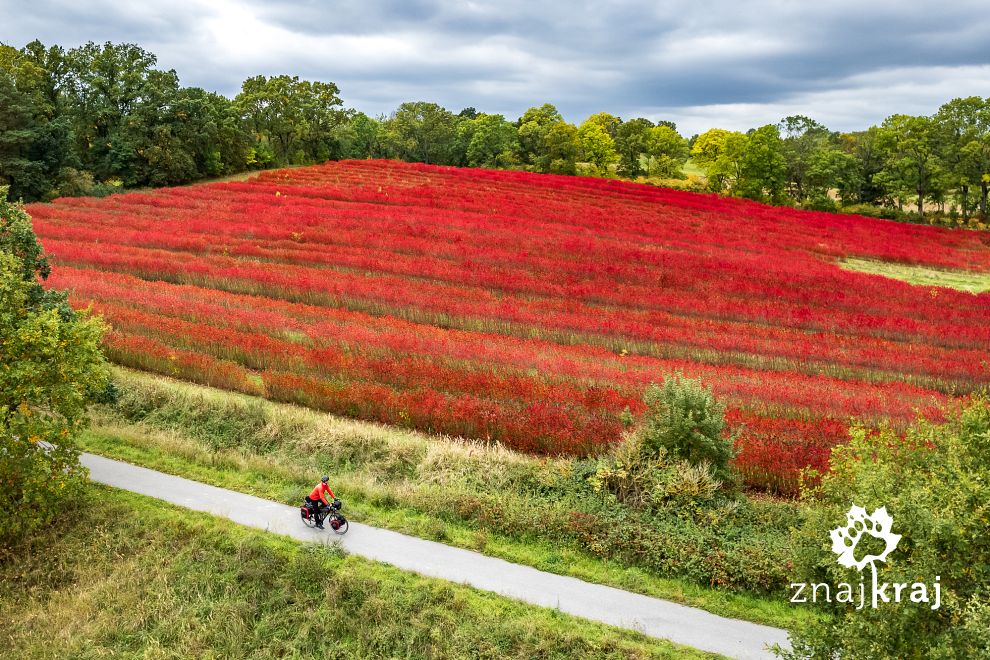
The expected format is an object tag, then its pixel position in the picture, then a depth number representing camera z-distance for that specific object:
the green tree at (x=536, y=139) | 85.81
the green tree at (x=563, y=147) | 83.44
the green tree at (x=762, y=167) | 65.06
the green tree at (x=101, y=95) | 63.81
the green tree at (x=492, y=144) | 89.44
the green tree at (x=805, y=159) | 68.88
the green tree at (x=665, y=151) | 85.38
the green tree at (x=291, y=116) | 80.94
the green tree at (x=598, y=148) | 85.38
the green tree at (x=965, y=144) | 58.97
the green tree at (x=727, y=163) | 68.88
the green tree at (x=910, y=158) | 62.46
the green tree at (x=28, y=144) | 53.31
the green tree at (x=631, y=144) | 91.50
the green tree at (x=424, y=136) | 96.19
